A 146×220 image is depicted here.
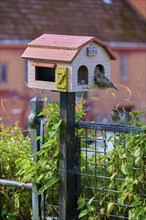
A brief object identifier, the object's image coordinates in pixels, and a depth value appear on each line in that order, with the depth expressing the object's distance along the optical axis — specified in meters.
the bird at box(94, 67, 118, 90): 6.65
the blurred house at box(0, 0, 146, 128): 36.92
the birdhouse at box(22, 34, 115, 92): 6.50
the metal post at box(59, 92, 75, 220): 6.61
